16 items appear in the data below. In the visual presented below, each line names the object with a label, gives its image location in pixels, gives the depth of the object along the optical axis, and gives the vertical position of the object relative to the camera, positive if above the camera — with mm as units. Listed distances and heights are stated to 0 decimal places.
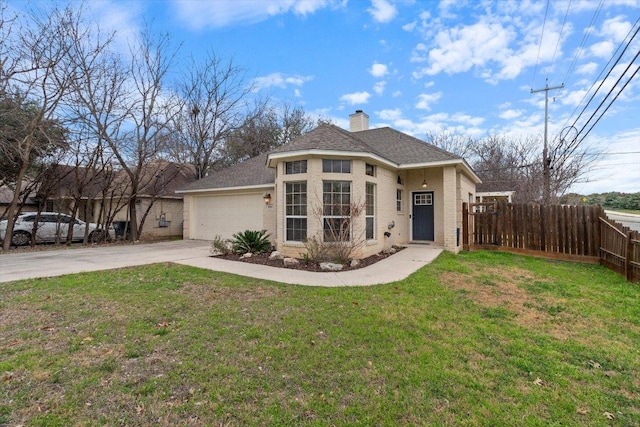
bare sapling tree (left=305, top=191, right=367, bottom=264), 8391 -209
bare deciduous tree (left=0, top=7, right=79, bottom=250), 10273 +5176
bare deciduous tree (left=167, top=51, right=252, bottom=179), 18594 +7213
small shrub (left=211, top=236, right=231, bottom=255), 9867 -912
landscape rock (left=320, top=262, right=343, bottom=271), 7589 -1223
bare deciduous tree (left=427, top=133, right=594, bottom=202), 18703 +3796
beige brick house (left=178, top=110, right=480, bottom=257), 8930 +953
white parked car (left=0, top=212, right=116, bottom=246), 12633 -377
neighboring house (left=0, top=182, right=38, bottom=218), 16753 +1143
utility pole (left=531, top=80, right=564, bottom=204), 16344 +3904
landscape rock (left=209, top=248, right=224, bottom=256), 10016 -1123
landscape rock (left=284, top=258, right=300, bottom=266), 8281 -1184
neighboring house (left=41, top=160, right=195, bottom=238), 15385 +1067
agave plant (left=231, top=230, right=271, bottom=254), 9844 -823
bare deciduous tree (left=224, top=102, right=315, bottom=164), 22328 +6837
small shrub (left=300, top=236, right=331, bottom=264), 8234 -952
